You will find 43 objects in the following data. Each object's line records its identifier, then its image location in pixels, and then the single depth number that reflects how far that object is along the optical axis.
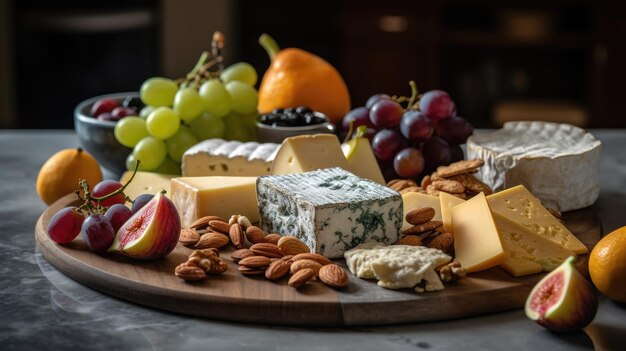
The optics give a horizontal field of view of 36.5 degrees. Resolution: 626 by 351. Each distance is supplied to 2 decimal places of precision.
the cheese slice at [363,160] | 1.90
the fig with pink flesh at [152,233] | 1.48
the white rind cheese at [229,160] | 1.91
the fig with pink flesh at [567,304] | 1.25
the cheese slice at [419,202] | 1.70
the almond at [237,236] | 1.58
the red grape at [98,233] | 1.53
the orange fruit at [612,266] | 1.37
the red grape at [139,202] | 1.66
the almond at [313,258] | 1.46
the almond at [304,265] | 1.42
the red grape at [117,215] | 1.59
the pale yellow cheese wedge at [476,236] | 1.46
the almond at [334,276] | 1.37
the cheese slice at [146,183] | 1.92
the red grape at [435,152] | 1.98
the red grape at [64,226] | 1.57
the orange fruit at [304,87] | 2.24
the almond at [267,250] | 1.49
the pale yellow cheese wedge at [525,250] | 1.46
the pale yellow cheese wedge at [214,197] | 1.74
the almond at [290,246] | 1.51
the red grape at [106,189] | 1.74
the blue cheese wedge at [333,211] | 1.54
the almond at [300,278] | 1.37
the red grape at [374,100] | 2.08
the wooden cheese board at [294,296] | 1.32
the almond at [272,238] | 1.58
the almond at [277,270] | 1.41
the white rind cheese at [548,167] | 1.84
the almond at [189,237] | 1.59
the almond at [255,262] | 1.44
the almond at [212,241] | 1.58
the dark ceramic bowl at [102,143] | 2.08
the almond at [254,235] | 1.59
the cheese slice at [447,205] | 1.64
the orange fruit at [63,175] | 1.94
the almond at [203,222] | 1.68
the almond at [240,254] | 1.50
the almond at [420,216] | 1.62
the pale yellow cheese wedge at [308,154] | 1.83
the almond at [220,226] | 1.63
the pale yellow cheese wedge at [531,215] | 1.55
